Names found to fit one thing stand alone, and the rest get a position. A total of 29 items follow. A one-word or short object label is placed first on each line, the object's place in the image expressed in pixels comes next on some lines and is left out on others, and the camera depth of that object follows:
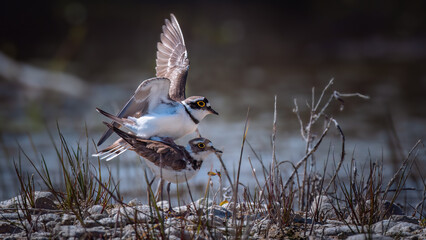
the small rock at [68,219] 8.95
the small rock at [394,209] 10.23
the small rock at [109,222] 8.66
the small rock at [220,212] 9.35
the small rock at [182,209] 9.71
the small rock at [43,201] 9.96
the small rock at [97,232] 8.28
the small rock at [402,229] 8.80
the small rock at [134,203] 10.48
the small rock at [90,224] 8.71
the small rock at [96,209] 9.46
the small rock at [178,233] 8.29
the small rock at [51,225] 8.95
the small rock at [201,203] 10.18
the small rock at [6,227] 9.16
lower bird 9.95
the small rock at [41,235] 8.36
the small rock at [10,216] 9.44
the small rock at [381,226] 8.76
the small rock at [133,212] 8.77
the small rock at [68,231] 8.30
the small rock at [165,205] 10.51
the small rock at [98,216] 9.03
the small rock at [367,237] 8.12
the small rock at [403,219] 9.82
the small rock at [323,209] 9.59
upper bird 10.82
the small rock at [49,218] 9.27
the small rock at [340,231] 8.74
